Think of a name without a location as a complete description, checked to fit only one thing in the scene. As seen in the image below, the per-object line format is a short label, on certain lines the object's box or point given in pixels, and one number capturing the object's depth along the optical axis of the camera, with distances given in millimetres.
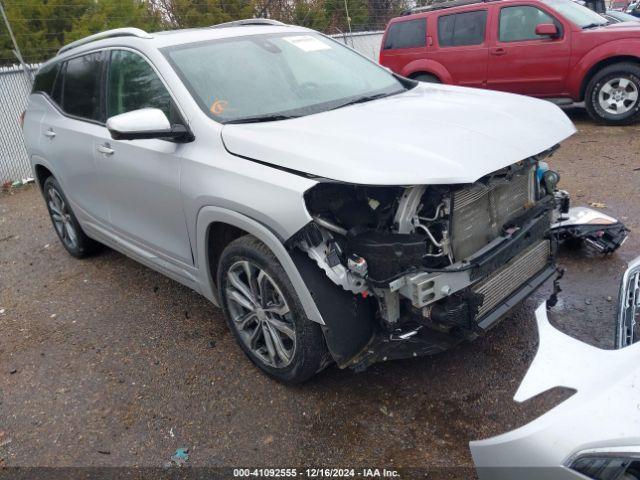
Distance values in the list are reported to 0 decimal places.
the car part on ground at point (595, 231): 4020
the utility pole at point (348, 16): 13684
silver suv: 2434
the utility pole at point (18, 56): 8600
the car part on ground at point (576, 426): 1544
